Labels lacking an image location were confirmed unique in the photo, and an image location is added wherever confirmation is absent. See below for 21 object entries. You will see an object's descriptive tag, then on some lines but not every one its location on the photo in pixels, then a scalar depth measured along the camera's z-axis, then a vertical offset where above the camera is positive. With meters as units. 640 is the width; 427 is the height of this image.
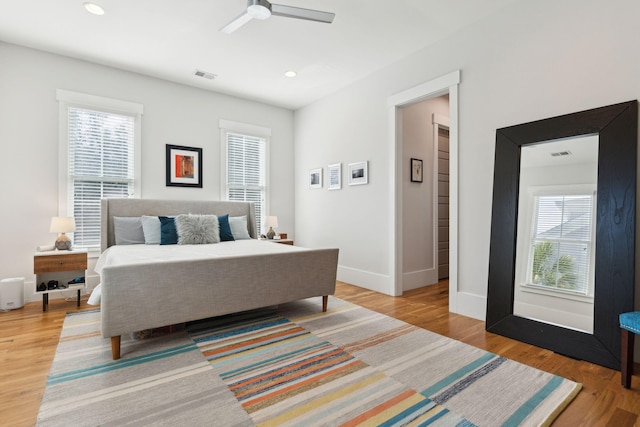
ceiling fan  2.49 +1.57
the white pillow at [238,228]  4.50 -0.31
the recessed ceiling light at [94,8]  2.86 +1.80
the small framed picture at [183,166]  4.59 +0.59
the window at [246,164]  5.11 +0.71
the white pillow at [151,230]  3.86 -0.30
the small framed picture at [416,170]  4.38 +0.54
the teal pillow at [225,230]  4.26 -0.32
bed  2.22 -0.61
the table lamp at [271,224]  5.04 -0.27
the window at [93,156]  3.87 +0.63
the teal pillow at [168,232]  3.84 -0.33
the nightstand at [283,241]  4.93 -0.53
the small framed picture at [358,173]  4.41 +0.50
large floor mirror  2.14 -0.16
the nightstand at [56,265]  3.34 -0.65
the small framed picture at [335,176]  4.84 +0.50
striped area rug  1.62 -1.07
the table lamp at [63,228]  3.48 -0.26
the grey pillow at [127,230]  3.92 -0.32
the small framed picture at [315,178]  5.23 +0.50
